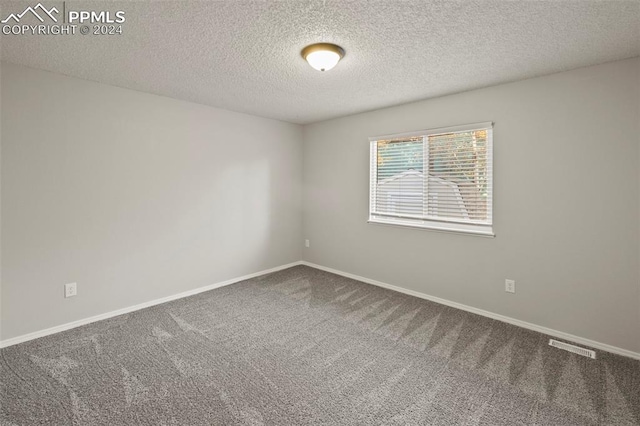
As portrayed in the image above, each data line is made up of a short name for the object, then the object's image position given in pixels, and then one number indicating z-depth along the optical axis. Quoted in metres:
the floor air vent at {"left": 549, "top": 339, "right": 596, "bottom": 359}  2.45
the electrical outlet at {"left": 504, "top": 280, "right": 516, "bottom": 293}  3.01
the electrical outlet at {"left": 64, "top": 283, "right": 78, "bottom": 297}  2.86
